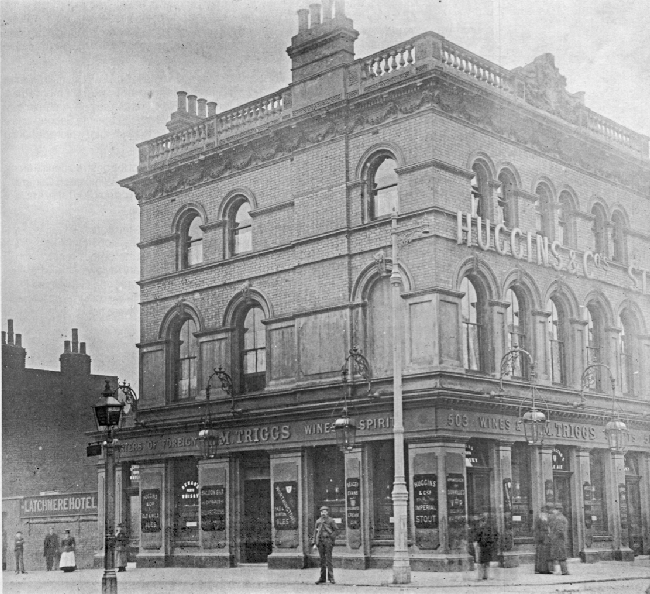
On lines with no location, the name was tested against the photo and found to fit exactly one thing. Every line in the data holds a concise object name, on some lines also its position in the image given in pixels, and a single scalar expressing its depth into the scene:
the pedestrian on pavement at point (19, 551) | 34.47
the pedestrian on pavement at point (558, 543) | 26.03
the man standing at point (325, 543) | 25.94
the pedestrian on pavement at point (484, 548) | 25.44
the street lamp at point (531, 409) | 27.62
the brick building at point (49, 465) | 34.88
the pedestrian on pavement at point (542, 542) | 26.01
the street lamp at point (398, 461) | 24.36
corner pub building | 28.48
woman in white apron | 33.47
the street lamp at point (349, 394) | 27.23
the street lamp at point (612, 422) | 29.89
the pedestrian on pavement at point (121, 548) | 33.16
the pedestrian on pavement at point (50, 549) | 35.72
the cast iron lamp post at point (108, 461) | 21.78
